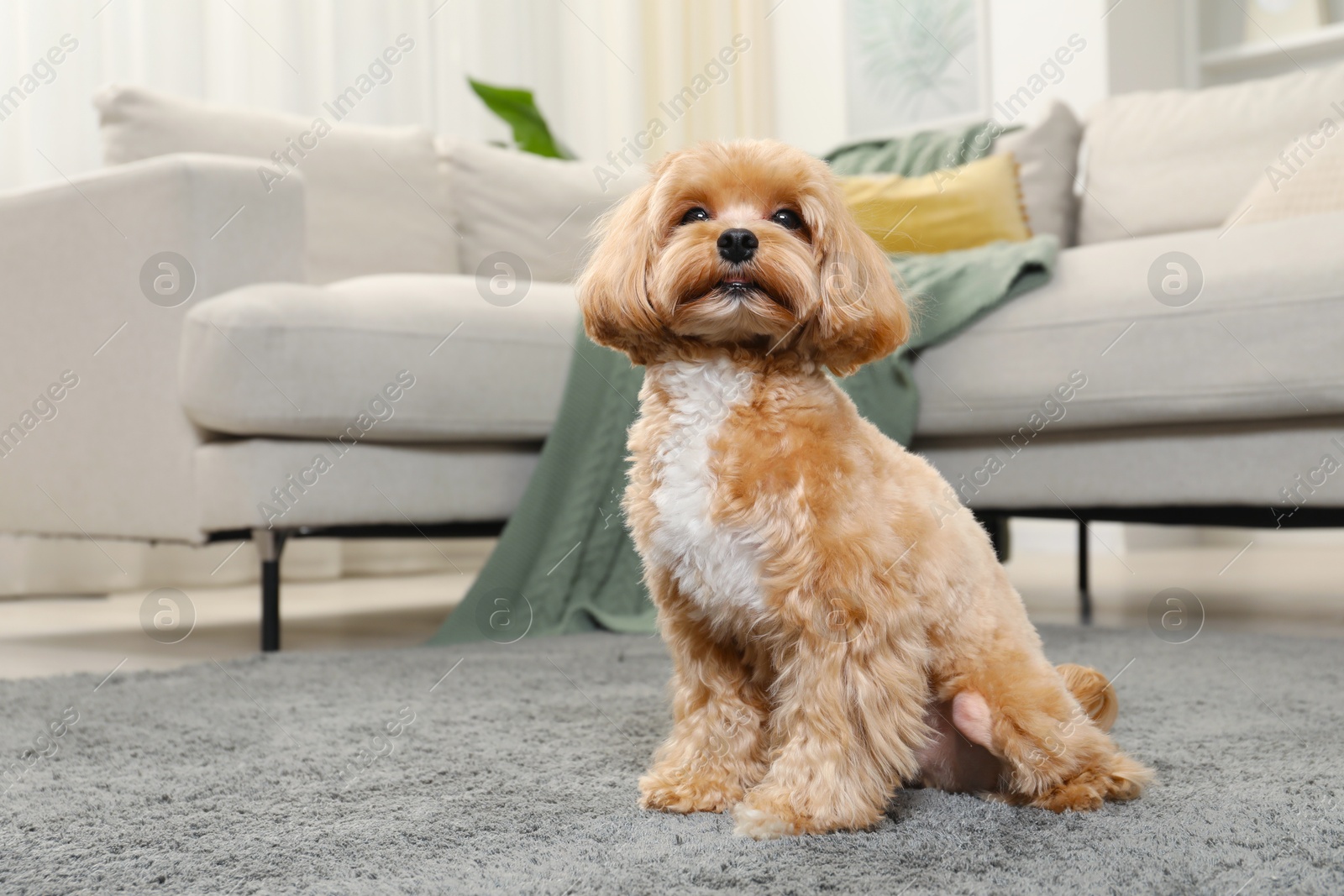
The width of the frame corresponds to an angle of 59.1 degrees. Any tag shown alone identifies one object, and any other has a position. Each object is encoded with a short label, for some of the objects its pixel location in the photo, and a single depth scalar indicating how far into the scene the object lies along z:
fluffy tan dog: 1.00
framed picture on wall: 4.48
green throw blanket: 2.17
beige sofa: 1.91
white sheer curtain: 3.17
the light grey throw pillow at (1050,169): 3.04
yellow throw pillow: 2.70
